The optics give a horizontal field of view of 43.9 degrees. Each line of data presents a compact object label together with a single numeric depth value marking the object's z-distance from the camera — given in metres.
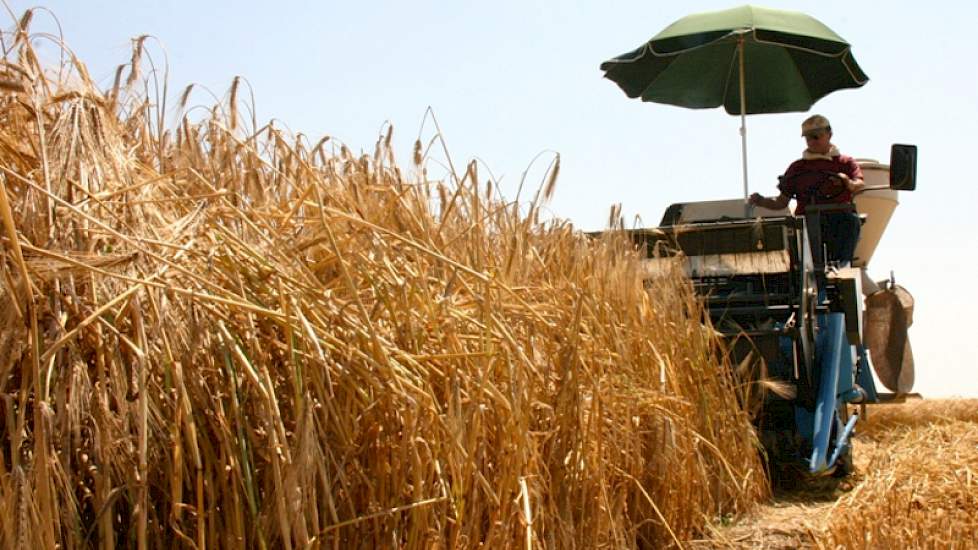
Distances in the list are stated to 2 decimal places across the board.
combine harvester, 6.57
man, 8.15
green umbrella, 10.14
